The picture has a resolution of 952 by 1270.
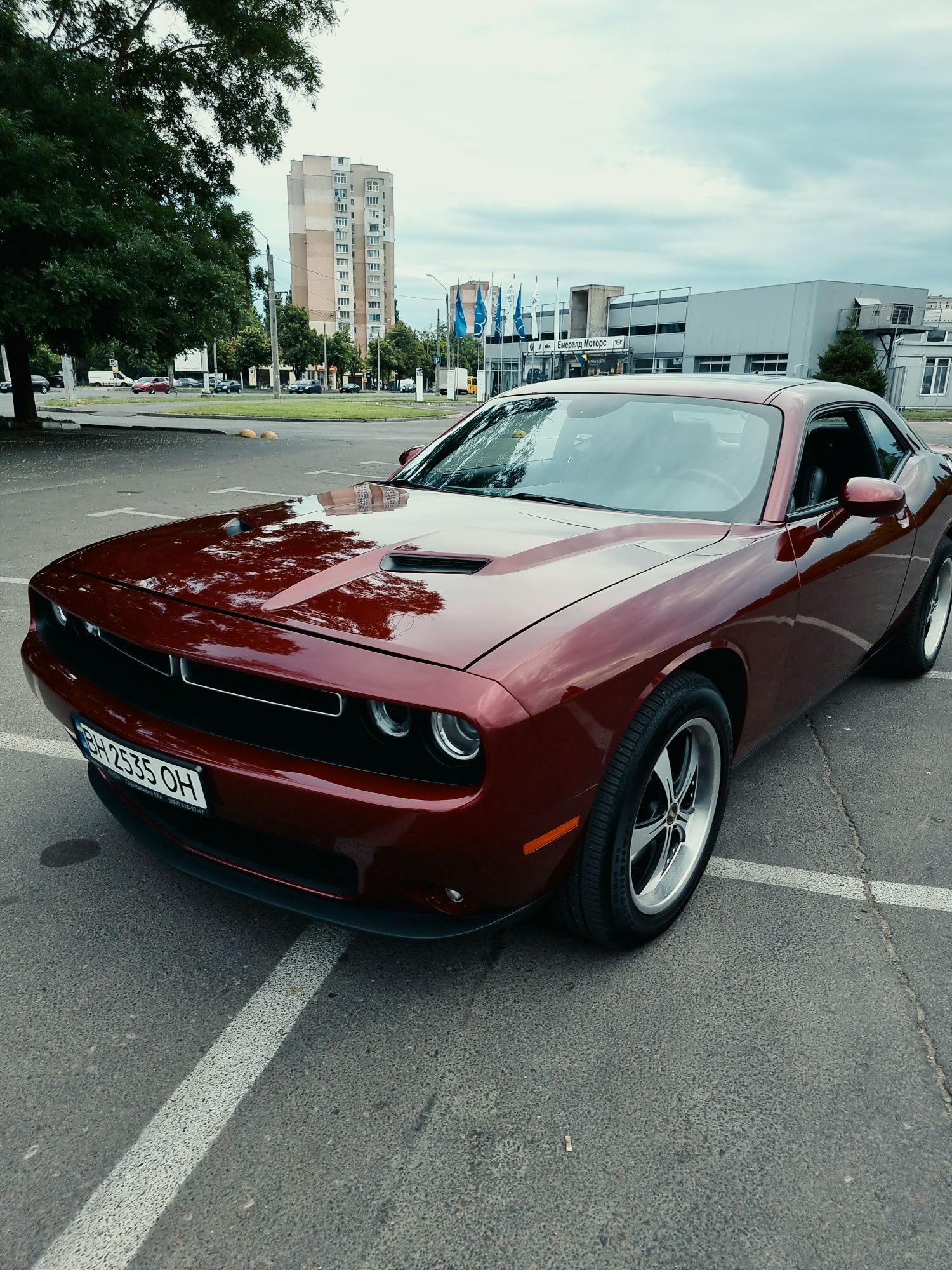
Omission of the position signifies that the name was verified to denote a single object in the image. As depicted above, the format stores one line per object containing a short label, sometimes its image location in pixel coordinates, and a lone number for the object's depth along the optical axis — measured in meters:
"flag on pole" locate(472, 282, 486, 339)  48.00
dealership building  51.56
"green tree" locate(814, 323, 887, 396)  38.03
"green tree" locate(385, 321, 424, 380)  108.75
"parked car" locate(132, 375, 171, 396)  67.50
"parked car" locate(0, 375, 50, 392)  55.28
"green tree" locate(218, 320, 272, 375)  89.38
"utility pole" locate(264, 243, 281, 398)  44.05
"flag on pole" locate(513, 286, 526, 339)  51.59
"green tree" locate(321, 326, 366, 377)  98.19
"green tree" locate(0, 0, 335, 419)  13.66
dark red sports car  1.86
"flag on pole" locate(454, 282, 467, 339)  48.31
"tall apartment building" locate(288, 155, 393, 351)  123.25
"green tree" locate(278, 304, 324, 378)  92.00
